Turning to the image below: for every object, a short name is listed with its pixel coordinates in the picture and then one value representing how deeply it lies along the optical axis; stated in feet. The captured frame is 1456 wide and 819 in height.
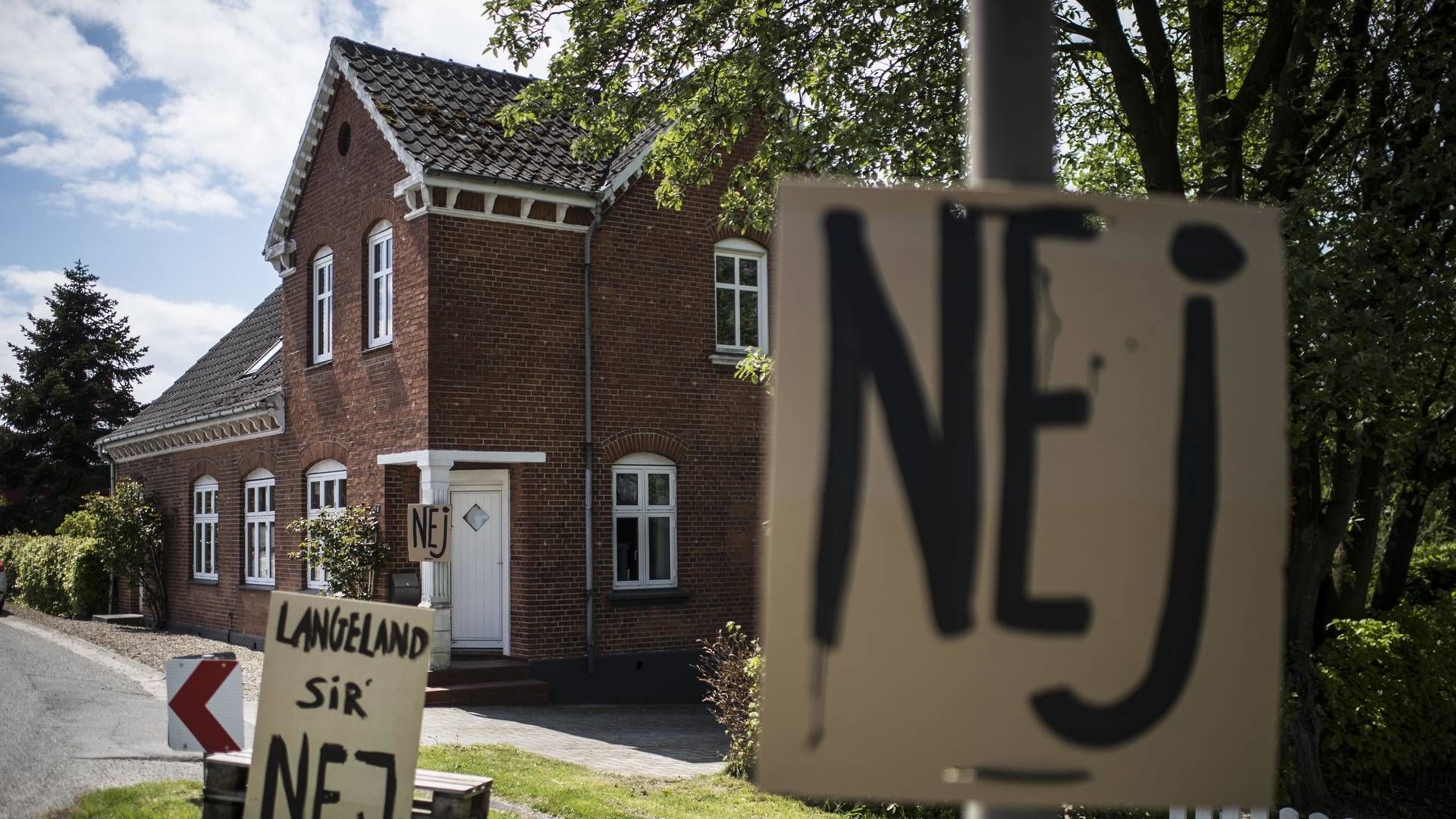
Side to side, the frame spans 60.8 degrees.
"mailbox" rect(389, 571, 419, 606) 54.19
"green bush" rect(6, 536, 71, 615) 100.27
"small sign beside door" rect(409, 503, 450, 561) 51.16
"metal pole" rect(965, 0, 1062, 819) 6.41
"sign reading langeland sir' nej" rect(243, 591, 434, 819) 18.83
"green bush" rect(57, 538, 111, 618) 94.17
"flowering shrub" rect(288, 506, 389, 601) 54.65
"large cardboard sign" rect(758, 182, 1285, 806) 5.62
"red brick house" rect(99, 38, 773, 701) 55.42
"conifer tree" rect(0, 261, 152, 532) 154.10
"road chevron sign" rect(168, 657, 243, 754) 24.67
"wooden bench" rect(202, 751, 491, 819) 22.30
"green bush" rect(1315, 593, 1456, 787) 36.60
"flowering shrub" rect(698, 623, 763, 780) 35.53
